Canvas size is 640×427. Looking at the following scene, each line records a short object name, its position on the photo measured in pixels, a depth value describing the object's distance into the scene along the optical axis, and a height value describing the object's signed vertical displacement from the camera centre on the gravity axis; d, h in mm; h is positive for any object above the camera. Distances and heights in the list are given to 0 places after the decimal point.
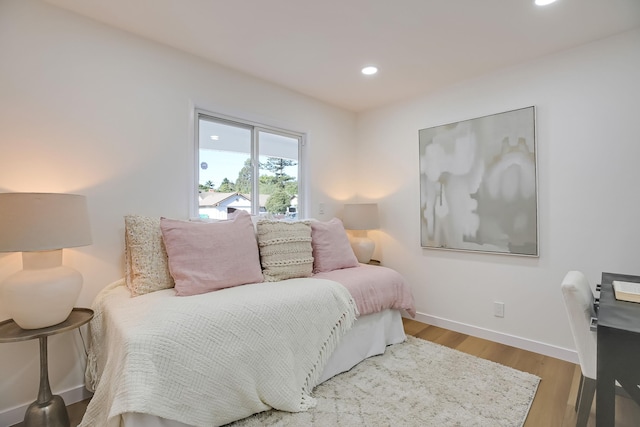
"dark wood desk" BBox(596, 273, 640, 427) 1039 -500
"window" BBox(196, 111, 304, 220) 2586 +462
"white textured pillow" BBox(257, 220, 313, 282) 2238 -256
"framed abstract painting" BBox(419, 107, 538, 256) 2471 +292
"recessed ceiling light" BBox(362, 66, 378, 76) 2600 +1282
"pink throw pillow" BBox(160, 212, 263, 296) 1846 -250
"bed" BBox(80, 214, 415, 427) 1304 -644
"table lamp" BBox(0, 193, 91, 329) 1430 -137
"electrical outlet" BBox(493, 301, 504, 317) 2638 -803
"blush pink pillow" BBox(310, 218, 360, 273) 2566 -272
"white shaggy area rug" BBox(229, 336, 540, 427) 1632 -1086
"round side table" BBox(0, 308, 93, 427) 1457 -869
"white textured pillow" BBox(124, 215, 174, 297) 1849 -257
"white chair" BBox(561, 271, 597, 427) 1337 -528
